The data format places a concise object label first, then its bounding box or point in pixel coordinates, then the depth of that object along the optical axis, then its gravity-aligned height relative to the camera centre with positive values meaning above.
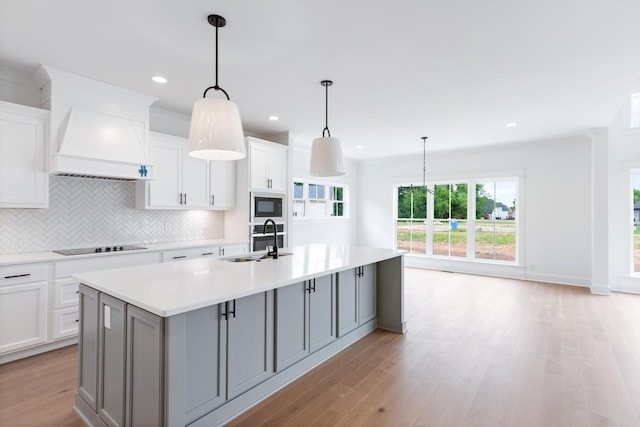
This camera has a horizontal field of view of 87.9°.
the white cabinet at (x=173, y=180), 4.02 +0.45
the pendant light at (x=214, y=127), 2.11 +0.56
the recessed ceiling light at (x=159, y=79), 3.27 +1.35
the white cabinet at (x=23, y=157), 2.95 +0.51
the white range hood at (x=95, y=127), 3.14 +0.88
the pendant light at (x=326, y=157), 3.15 +0.56
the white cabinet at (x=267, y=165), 4.91 +0.76
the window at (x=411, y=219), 7.60 -0.07
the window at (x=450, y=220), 7.03 -0.08
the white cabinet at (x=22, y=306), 2.82 -0.81
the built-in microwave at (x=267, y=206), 4.92 +0.13
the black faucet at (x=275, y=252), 3.11 -0.35
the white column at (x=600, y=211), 5.19 +0.10
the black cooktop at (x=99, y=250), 3.35 -0.39
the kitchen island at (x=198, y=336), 1.67 -0.76
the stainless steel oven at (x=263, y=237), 4.89 -0.34
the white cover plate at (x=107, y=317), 1.95 -0.61
